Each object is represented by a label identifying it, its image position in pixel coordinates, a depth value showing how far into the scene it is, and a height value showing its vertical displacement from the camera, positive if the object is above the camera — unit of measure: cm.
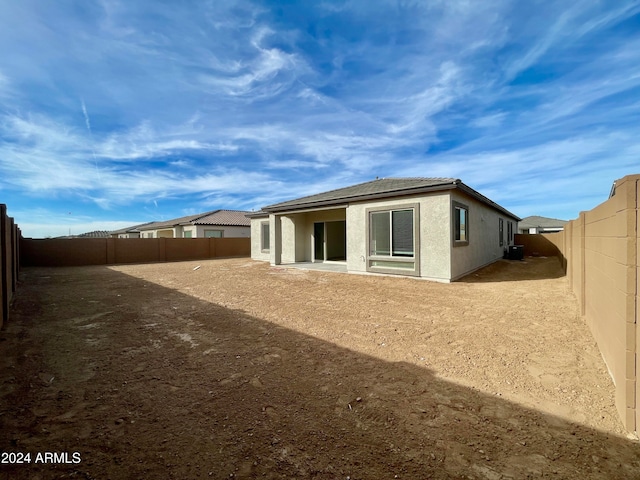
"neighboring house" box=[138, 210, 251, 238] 2764 +140
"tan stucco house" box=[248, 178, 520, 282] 973 +49
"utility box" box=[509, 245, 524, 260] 1728 -106
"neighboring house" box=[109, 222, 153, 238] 3769 +113
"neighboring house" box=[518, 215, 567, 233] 3275 +124
